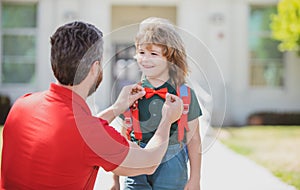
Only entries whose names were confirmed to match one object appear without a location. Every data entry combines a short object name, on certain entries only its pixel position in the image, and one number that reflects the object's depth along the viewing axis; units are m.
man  2.23
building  14.95
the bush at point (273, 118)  14.84
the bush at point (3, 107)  14.07
